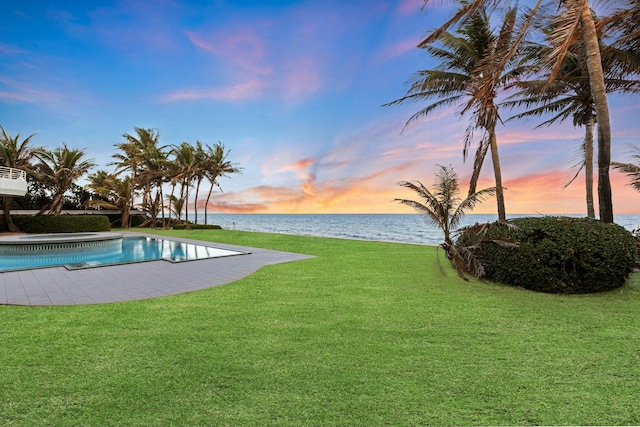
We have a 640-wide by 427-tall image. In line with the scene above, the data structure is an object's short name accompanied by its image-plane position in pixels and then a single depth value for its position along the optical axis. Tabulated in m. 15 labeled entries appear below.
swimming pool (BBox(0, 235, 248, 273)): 10.01
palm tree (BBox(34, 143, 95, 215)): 22.39
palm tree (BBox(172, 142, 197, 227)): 25.97
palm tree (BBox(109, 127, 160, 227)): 26.81
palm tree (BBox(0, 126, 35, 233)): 20.80
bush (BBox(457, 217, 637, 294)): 5.27
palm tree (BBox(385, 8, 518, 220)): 9.73
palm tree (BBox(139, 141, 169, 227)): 26.20
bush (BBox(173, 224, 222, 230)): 25.66
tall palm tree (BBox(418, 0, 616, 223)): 6.03
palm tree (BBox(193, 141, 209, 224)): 27.44
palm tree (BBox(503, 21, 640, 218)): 9.34
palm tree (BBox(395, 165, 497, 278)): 7.44
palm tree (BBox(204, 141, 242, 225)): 28.39
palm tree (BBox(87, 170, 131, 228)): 25.94
